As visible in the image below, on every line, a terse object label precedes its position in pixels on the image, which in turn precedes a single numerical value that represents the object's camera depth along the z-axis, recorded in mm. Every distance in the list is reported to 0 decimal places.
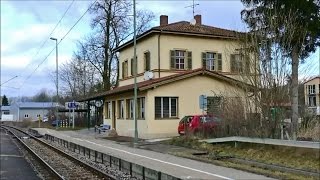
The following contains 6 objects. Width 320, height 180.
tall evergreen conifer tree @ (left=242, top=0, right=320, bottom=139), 19641
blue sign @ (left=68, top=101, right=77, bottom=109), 50119
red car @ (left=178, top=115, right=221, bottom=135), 23033
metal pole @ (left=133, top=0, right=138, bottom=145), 24984
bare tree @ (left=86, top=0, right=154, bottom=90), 52831
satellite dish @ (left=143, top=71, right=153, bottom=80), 32781
